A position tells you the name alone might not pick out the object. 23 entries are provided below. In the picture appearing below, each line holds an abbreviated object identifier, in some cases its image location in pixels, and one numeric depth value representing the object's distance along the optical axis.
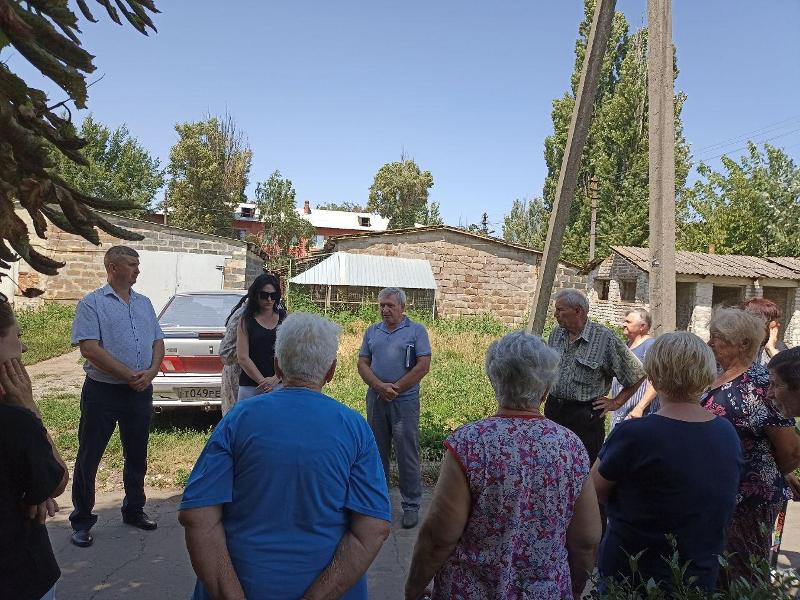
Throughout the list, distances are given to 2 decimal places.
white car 6.79
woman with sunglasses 4.62
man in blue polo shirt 4.68
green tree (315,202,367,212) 67.70
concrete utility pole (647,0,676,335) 4.57
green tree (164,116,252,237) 34.94
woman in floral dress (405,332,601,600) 1.99
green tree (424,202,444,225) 51.56
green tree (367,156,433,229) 50.34
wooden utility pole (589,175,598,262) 31.84
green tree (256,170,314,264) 35.47
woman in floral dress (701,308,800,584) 2.81
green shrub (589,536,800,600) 1.80
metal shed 20.08
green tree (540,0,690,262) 33.22
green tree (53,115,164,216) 37.78
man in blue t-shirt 1.91
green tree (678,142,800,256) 24.34
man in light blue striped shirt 4.09
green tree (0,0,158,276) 1.80
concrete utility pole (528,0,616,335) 4.85
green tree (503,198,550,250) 63.53
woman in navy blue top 2.20
